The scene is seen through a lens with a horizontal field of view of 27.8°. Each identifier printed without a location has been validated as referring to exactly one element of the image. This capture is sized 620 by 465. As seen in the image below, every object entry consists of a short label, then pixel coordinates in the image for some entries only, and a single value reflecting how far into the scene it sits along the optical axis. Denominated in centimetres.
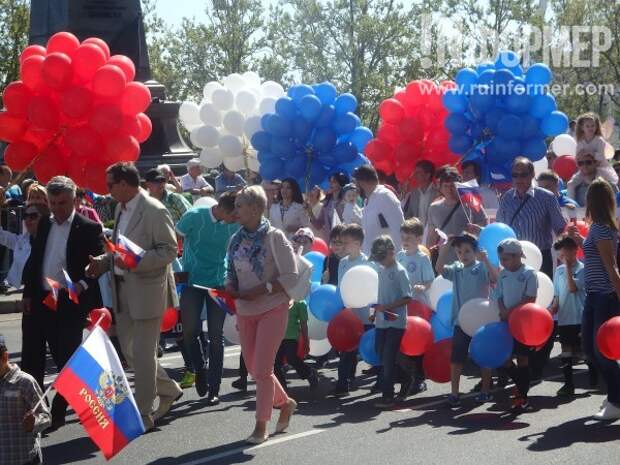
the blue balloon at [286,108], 1535
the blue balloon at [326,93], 1548
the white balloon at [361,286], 1050
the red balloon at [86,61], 1202
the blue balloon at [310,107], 1515
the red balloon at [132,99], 1210
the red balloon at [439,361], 1024
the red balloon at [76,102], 1188
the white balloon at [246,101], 1683
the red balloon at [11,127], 1238
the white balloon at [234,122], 1684
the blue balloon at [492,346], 966
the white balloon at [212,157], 1711
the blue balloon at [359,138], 1551
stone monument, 2162
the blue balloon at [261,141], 1562
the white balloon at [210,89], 1728
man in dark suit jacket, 933
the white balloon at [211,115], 1711
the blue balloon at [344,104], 1544
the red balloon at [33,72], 1215
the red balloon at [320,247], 1262
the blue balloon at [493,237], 1066
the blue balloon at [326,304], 1102
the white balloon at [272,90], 1701
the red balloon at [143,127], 1230
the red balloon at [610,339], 873
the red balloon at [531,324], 952
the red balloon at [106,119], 1191
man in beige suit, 912
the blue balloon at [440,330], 1053
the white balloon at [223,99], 1698
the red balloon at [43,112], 1205
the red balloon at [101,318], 771
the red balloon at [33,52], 1261
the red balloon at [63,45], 1227
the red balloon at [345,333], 1062
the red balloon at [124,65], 1228
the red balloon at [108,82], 1193
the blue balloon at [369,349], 1047
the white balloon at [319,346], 1145
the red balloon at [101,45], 1251
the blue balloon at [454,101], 1449
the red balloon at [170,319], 1143
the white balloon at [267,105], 1656
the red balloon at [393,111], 1520
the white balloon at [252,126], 1634
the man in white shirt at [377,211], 1218
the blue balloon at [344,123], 1532
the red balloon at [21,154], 1243
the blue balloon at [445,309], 1058
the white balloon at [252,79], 1725
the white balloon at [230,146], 1681
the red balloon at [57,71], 1194
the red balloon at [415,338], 1026
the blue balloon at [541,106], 1426
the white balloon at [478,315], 986
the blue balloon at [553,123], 1433
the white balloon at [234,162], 1702
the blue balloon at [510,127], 1400
